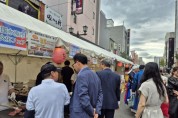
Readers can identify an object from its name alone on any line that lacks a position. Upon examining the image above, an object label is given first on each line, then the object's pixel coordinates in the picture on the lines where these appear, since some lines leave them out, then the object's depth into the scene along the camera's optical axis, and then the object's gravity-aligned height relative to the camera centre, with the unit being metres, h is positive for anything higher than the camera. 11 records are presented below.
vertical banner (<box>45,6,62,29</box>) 7.19 +2.59
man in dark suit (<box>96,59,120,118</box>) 2.73 -0.71
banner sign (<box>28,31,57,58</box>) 2.56 +0.32
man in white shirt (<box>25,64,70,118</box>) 1.47 -0.50
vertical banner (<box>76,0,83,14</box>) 9.75 +4.28
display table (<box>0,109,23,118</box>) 2.21 -1.08
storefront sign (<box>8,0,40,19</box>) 5.65 +2.59
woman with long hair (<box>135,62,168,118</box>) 1.86 -0.58
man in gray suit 1.72 -0.52
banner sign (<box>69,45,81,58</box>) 3.40 +0.24
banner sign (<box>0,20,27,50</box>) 2.04 +0.40
